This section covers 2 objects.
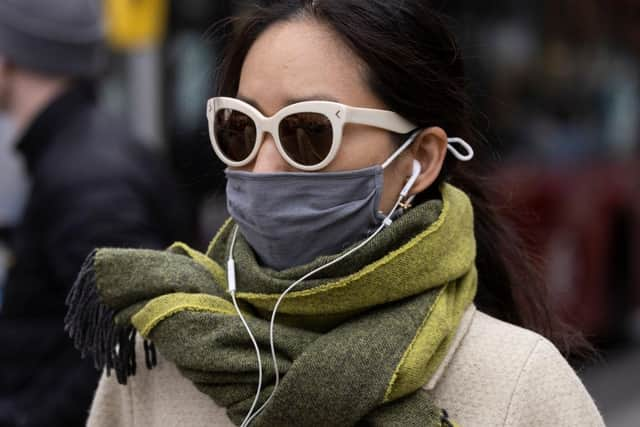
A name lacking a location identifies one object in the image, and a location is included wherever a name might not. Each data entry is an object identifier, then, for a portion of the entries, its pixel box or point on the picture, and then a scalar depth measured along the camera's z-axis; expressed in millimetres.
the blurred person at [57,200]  3259
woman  2786
